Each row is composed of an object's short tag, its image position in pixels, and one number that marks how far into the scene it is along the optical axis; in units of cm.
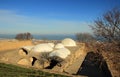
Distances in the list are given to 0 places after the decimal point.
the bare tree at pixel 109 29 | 777
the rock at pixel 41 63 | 1122
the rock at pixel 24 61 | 1157
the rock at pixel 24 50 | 1337
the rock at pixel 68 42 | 1750
